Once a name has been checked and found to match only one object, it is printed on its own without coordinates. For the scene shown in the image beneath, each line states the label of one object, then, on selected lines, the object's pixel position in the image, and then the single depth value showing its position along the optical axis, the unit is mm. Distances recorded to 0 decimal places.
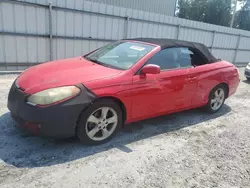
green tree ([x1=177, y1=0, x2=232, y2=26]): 34250
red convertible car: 2963
